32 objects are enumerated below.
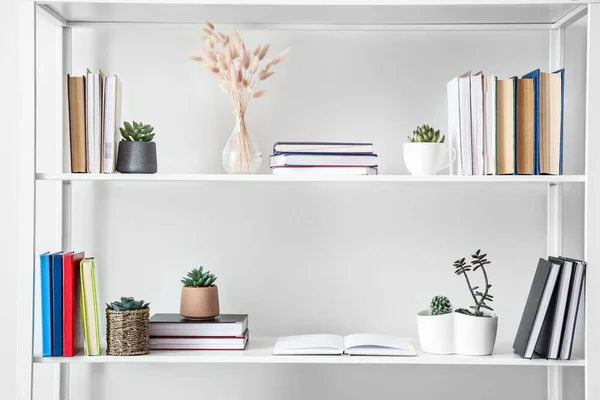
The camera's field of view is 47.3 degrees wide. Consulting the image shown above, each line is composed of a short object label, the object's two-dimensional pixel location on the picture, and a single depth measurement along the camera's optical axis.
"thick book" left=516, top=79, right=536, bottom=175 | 1.60
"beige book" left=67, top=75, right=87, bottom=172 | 1.60
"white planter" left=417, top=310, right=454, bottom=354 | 1.62
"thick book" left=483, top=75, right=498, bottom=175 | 1.60
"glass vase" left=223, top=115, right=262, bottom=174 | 1.66
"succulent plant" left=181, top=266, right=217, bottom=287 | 1.71
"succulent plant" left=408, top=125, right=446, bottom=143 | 1.64
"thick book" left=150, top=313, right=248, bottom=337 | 1.66
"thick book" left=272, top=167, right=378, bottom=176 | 1.62
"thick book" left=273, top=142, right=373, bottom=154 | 1.62
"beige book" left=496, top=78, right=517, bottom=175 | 1.59
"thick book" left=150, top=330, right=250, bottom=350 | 1.65
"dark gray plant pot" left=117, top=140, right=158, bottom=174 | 1.63
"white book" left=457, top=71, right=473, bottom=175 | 1.60
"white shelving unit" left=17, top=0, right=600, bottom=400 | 1.54
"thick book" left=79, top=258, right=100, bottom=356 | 1.58
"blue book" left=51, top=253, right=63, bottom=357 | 1.57
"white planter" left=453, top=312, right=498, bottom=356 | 1.60
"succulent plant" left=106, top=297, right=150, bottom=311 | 1.60
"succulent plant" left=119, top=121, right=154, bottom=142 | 1.66
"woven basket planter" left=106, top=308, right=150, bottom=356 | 1.59
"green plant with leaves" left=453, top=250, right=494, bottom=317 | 1.62
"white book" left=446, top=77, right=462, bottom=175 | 1.61
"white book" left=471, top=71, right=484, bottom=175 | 1.60
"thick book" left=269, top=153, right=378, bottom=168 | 1.62
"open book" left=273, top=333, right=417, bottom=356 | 1.62
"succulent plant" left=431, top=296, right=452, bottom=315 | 1.64
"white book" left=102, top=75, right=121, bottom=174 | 1.61
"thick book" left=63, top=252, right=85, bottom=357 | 1.58
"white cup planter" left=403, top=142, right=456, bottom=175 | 1.62
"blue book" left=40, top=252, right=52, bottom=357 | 1.57
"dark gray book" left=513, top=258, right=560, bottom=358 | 1.56
